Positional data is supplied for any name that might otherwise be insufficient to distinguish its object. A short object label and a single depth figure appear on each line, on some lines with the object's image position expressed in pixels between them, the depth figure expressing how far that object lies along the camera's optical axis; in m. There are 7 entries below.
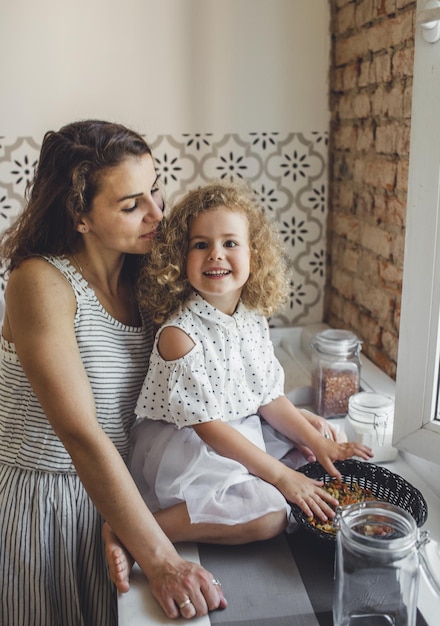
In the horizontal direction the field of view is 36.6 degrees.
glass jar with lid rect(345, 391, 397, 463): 1.42
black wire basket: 1.13
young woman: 1.14
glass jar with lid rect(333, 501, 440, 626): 0.90
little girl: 1.18
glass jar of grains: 1.61
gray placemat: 1.00
